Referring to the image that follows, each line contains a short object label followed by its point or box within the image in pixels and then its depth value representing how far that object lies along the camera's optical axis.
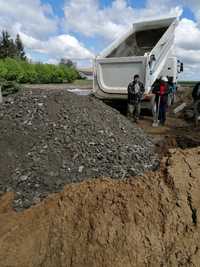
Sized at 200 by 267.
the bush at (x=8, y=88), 5.24
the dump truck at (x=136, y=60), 5.11
